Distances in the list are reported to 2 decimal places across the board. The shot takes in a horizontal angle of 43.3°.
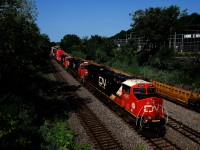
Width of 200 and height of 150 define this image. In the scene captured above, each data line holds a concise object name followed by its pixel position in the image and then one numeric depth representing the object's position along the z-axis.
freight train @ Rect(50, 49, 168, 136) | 15.84
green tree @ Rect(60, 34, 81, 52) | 129.25
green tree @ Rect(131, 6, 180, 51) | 42.22
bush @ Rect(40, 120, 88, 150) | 13.02
